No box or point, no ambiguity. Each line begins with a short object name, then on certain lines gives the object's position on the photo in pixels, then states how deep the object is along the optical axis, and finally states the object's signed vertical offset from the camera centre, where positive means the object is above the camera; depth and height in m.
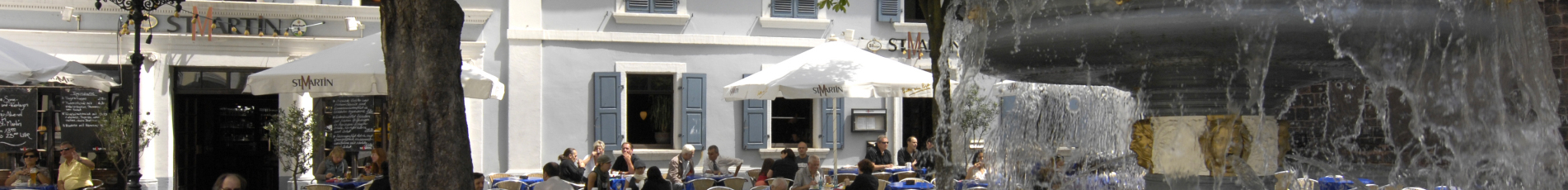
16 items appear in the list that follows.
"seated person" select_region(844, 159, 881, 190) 9.22 -0.45
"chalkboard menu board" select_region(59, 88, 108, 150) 13.37 +0.01
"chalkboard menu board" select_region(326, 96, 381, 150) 13.77 -0.09
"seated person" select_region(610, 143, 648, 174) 11.78 -0.43
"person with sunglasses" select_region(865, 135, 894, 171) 14.16 -0.44
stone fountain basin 3.78 +0.18
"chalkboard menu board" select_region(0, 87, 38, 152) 13.19 -0.05
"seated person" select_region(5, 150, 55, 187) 11.78 -0.52
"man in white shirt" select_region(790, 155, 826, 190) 10.91 -0.52
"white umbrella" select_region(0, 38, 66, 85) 10.75 +0.36
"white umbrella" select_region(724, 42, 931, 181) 11.45 +0.27
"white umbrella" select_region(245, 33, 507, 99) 10.40 +0.26
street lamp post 10.66 +0.38
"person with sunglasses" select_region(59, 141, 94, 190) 11.52 -0.48
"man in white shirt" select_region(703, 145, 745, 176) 13.14 -0.47
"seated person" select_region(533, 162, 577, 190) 10.20 -0.50
